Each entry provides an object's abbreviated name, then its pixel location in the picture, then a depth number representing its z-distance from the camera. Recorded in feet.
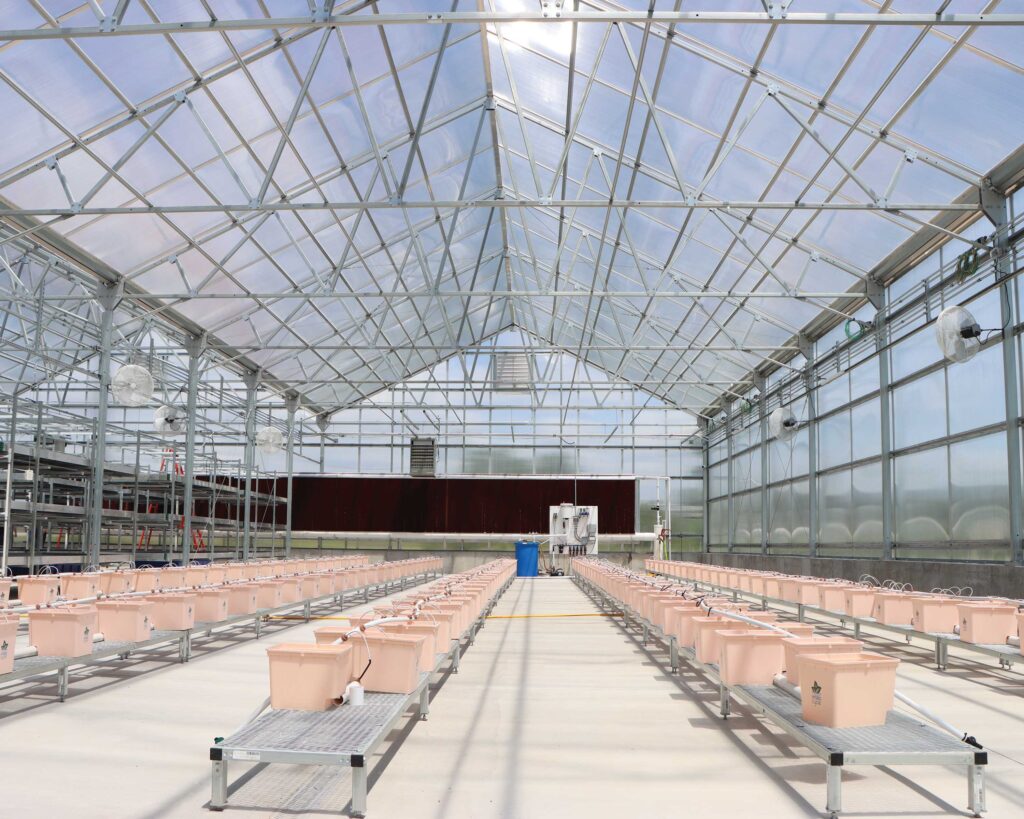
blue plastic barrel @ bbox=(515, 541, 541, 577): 107.34
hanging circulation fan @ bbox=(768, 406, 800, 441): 67.51
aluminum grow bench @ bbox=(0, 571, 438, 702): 22.67
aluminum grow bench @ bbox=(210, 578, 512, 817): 15.03
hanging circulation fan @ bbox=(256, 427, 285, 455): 74.02
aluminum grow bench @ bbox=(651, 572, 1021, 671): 27.32
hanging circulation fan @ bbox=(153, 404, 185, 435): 57.06
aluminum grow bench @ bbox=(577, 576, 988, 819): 15.26
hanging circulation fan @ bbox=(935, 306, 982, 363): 39.01
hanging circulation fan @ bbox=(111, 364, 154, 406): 47.60
